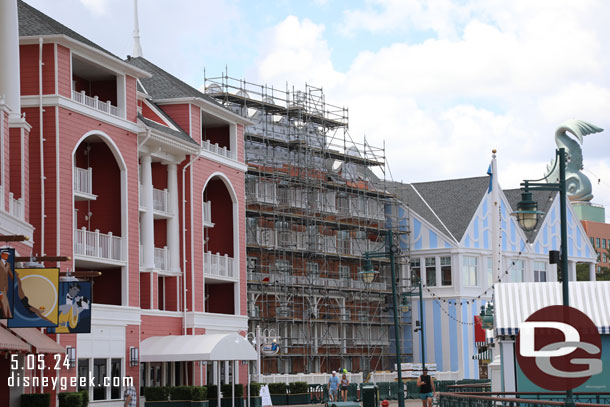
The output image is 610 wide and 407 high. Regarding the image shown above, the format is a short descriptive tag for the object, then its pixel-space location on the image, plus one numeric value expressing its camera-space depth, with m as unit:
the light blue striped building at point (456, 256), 79.94
